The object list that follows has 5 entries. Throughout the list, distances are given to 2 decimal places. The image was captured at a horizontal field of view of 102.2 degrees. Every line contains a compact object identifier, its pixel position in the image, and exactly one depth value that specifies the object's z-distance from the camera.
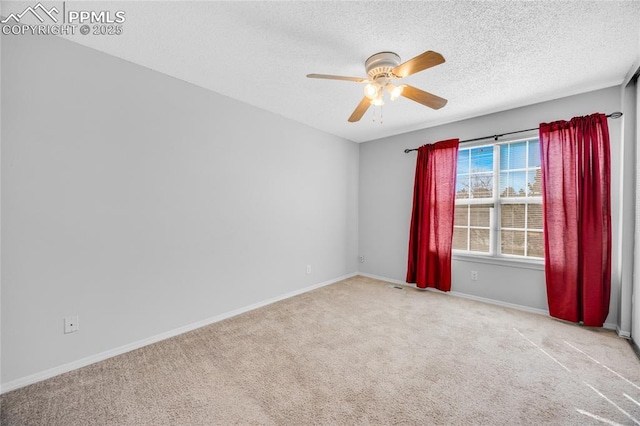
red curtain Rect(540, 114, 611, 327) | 2.61
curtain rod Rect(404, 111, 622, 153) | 2.58
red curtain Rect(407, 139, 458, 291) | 3.66
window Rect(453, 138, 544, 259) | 3.15
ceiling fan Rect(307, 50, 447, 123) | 1.93
